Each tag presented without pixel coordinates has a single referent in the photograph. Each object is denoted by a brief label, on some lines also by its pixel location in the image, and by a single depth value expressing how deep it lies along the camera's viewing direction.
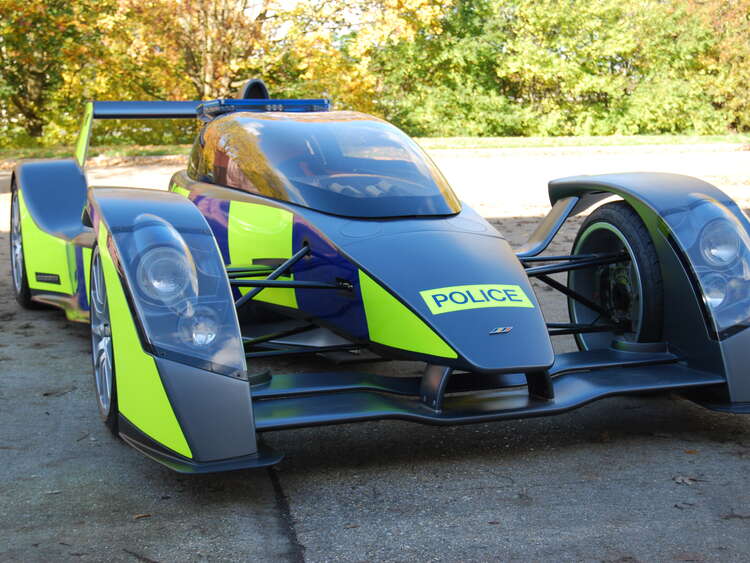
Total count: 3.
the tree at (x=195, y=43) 19.55
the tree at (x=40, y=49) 20.33
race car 3.70
